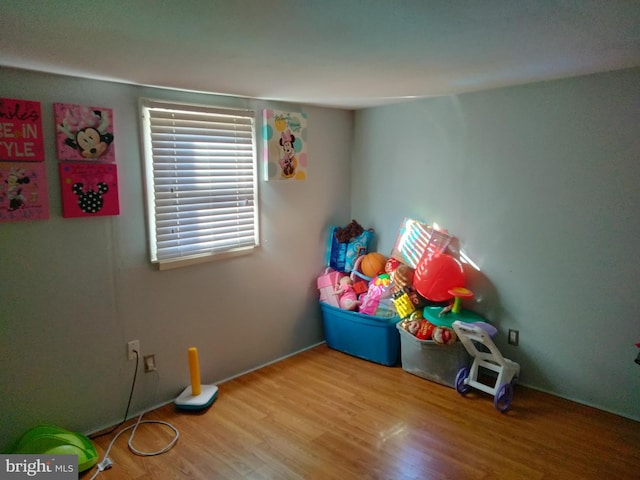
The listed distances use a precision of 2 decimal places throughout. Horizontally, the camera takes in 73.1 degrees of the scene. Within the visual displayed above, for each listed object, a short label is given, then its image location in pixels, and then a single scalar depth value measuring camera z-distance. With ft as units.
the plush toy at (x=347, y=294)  11.36
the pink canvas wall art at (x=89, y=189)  7.50
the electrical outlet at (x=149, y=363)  8.89
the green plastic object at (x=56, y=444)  6.89
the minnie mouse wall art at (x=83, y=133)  7.36
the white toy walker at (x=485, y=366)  8.80
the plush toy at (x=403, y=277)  10.80
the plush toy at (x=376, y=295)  11.02
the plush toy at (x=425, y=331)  9.85
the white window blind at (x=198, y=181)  8.67
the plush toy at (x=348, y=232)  12.22
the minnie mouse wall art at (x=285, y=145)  10.43
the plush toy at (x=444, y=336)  9.52
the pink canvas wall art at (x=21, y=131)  6.82
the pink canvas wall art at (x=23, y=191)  6.93
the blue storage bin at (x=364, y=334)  10.78
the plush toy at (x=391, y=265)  11.37
